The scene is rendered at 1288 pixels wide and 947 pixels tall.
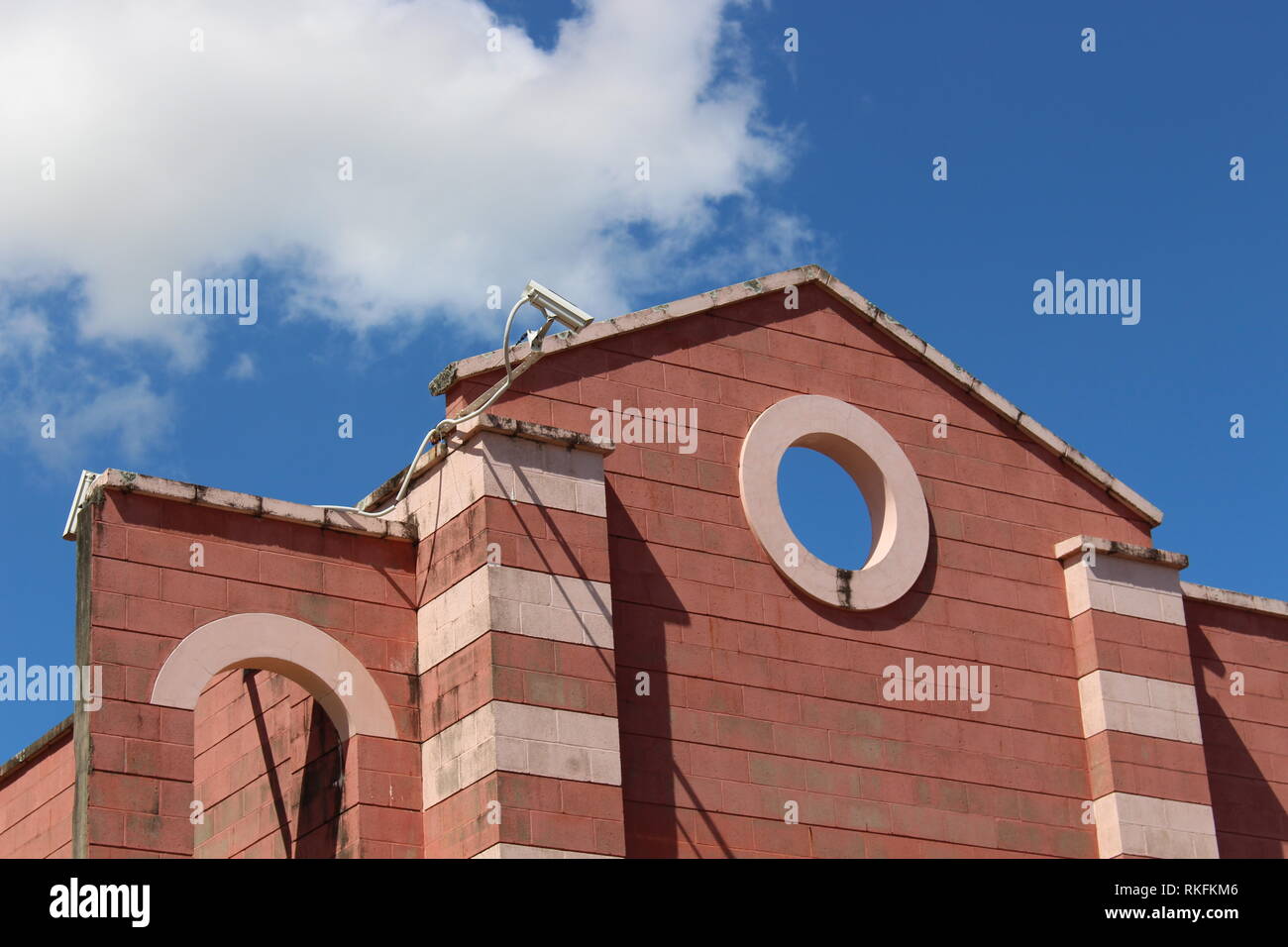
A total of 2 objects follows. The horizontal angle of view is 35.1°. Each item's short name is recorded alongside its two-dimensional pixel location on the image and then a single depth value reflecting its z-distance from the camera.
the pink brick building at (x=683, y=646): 16.86
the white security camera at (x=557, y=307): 17.89
